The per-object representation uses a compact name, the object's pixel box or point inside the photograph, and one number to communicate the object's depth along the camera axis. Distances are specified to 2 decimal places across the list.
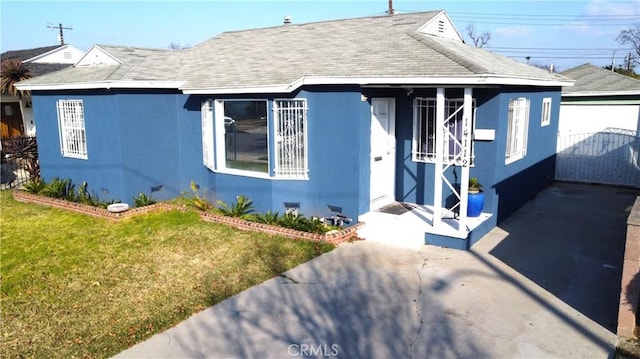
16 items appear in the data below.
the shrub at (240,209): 10.88
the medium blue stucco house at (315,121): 9.80
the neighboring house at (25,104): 21.12
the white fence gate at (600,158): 14.91
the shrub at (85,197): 12.66
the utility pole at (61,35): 38.31
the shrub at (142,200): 12.16
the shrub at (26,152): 15.98
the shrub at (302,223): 9.71
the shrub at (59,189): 13.41
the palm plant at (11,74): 18.72
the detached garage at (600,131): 15.06
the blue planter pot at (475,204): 9.77
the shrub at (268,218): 10.23
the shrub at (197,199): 11.68
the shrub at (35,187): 14.02
